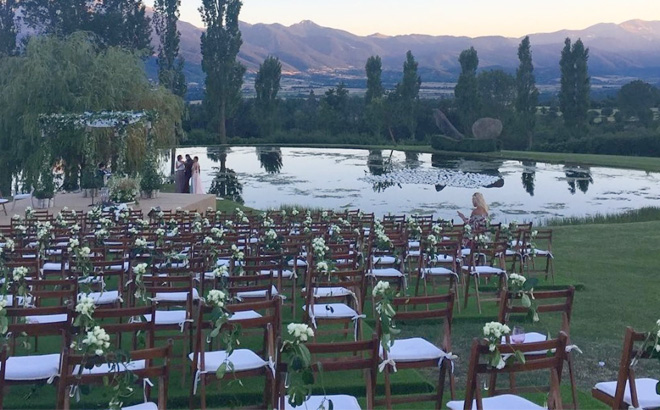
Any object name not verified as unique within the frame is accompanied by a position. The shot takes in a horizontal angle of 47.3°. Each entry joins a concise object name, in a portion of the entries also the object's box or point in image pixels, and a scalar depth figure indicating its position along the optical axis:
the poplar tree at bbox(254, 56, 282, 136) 69.06
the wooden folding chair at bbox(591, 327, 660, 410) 4.36
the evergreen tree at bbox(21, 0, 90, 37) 48.34
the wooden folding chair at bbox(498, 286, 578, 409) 5.31
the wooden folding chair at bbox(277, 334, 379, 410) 4.25
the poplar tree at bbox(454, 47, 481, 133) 66.56
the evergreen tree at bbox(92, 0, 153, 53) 50.61
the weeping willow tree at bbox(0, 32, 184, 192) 22.31
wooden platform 19.12
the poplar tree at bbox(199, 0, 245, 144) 59.81
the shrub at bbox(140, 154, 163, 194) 20.95
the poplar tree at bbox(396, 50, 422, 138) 68.50
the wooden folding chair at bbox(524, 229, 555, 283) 10.52
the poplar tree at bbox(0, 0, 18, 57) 48.53
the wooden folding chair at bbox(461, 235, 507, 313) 8.91
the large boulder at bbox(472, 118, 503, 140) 60.97
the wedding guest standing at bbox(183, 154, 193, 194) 23.92
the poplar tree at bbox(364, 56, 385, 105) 73.12
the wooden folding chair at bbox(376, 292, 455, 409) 5.07
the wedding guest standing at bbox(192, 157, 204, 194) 23.12
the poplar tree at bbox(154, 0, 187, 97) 55.66
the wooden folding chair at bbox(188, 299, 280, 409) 4.94
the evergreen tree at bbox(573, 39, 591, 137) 61.69
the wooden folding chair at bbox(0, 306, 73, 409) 4.76
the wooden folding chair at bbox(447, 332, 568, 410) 4.23
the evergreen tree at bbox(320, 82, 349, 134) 71.19
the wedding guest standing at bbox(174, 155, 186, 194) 23.91
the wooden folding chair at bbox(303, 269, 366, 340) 6.48
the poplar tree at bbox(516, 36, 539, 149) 62.03
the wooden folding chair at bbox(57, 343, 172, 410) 4.04
